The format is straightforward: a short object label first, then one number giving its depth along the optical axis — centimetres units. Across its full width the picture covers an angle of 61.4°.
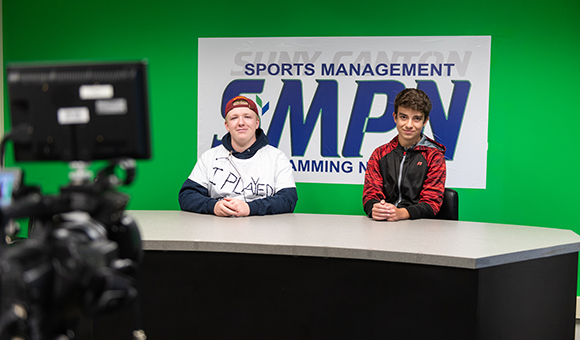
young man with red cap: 277
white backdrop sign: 346
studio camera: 86
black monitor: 97
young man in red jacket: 258
